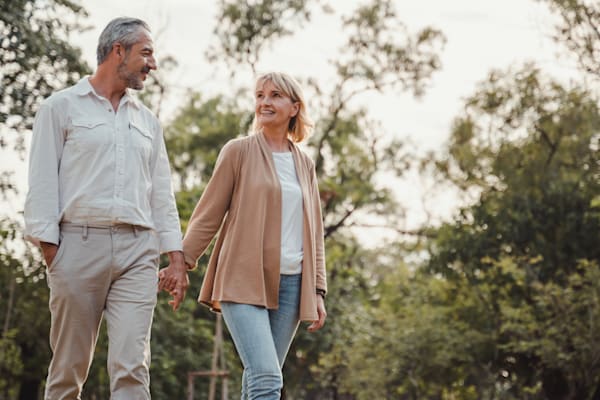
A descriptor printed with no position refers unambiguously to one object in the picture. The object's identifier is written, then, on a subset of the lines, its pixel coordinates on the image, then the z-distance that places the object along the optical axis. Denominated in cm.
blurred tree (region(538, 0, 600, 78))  2078
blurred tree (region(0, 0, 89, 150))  1313
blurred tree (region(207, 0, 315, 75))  2264
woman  479
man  423
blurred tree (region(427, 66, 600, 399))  2206
